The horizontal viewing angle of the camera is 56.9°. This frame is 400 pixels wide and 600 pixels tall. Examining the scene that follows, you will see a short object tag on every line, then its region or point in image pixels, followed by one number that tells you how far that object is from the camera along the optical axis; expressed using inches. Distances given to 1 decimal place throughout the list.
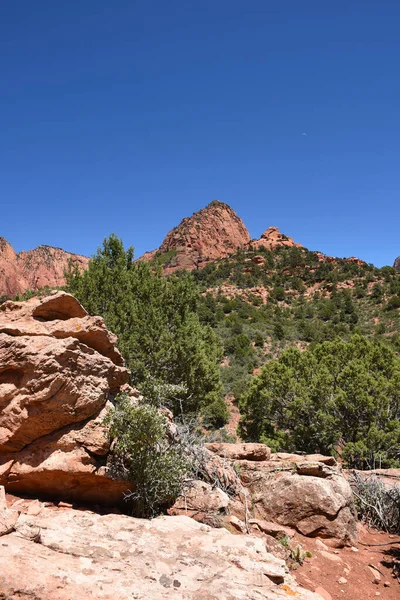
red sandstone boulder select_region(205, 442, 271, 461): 282.0
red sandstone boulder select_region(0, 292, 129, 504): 178.5
